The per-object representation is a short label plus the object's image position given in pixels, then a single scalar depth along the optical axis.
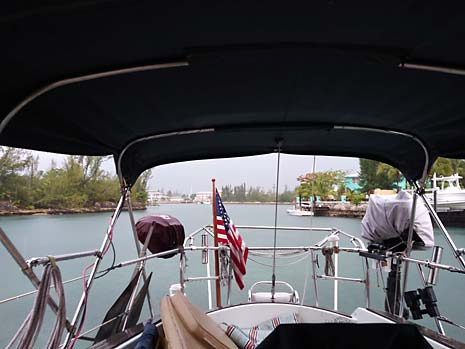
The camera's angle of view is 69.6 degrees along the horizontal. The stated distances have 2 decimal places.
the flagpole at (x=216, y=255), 3.04
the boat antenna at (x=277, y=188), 2.30
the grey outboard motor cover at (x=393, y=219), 2.38
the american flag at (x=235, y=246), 2.76
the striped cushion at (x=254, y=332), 1.29
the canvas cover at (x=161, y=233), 2.51
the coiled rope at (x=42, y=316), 1.05
